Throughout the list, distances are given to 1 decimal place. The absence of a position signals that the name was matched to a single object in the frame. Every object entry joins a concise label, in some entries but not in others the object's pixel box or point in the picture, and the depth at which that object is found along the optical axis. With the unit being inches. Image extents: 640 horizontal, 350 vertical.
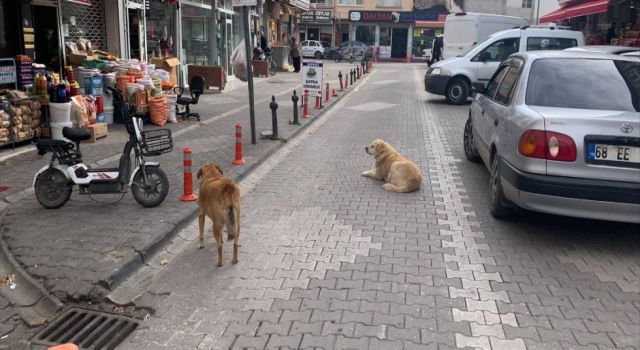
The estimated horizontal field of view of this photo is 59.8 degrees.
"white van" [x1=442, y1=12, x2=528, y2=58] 909.2
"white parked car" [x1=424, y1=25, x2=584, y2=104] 653.9
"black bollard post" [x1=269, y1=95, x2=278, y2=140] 410.0
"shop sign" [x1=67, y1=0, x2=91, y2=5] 418.8
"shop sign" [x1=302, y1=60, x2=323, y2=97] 561.3
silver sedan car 189.8
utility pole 365.7
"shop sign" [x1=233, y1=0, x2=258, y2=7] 357.7
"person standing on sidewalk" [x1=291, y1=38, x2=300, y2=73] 1182.3
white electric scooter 230.5
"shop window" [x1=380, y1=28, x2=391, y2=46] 2165.4
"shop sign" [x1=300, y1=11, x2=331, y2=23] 2123.5
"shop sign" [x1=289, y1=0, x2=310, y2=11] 1288.6
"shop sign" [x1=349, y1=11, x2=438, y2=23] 2111.2
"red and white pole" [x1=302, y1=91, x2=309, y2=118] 536.1
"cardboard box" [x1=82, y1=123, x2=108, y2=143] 375.2
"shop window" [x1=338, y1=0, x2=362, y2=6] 2165.4
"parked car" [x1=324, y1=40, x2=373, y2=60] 1801.2
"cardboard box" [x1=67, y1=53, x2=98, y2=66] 429.1
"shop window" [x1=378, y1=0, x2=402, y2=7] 2148.1
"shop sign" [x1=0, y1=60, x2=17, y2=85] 337.4
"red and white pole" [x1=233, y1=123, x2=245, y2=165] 327.0
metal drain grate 145.8
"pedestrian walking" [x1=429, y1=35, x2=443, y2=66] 1294.7
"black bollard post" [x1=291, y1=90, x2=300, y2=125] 477.1
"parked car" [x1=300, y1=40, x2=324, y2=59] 1862.7
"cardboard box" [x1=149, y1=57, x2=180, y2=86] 551.2
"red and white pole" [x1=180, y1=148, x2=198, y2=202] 249.3
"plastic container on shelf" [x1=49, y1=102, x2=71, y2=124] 344.2
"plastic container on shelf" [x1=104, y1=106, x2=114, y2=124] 434.9
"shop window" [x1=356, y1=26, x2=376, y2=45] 2174.0
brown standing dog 183.3
